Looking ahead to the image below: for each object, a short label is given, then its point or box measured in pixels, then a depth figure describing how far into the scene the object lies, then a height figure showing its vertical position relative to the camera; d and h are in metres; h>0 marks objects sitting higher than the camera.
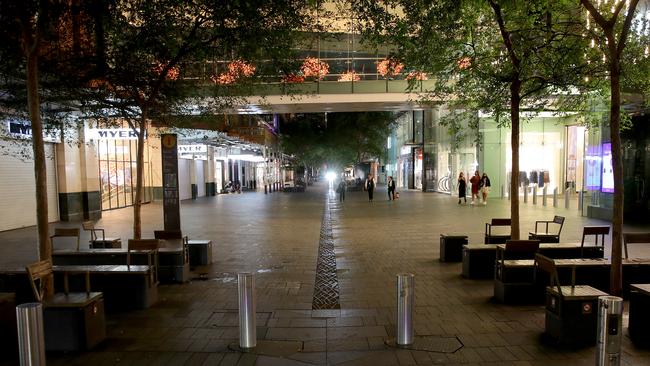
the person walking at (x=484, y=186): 22.34 -1.21
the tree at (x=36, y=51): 5.62 +1.91
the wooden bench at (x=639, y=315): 4.96 -1.79
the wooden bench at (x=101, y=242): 9.74 -1.60
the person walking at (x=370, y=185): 27.02 -1.29
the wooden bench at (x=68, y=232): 9.41 -1.31
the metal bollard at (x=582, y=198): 17.58 -1.51
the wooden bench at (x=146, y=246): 7.23 -1.26
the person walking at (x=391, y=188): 27.00 -1.46
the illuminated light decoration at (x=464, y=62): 9.15 +2.16
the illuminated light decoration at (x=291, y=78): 9.41 +1.94
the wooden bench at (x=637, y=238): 7.39 -1.33
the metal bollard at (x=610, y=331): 3.72 -1.46
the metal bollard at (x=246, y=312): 4.97 -1.63
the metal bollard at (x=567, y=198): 19.45 -1.68
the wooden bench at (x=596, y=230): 8.08 -1.30
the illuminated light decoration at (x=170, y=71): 9.18 +2.13
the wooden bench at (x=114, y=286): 6.50 -1.71
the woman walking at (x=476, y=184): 22.41 -1.10
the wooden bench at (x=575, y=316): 4.91 -1.75
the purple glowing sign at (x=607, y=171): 15.49 -0.40
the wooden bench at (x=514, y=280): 6.48 -1.77
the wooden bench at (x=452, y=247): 9.47 -1.81
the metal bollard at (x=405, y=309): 4.94 -1.63
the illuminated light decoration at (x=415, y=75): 9.33 +1.93
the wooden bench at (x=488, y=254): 8.03 -1.72
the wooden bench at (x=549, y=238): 9.47 -1.66
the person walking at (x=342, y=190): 28.33 -1.66
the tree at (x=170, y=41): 7.86 +2.42
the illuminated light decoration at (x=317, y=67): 15.27 +3.84
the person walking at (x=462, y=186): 23.55 -1.24
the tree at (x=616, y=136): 5.79 +0.31
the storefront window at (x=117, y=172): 23.94 -0.12
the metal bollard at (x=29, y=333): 3.82 -1.40
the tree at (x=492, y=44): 7.81 +2.30
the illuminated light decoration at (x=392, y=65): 9.03 +2.08
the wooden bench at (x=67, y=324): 4.89 -1.69
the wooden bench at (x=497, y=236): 9.54 -1.65
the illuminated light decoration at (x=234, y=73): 9.89 +2.22
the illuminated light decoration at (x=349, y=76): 20.14 +4.11
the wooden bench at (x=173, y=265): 8.02 -1.75
